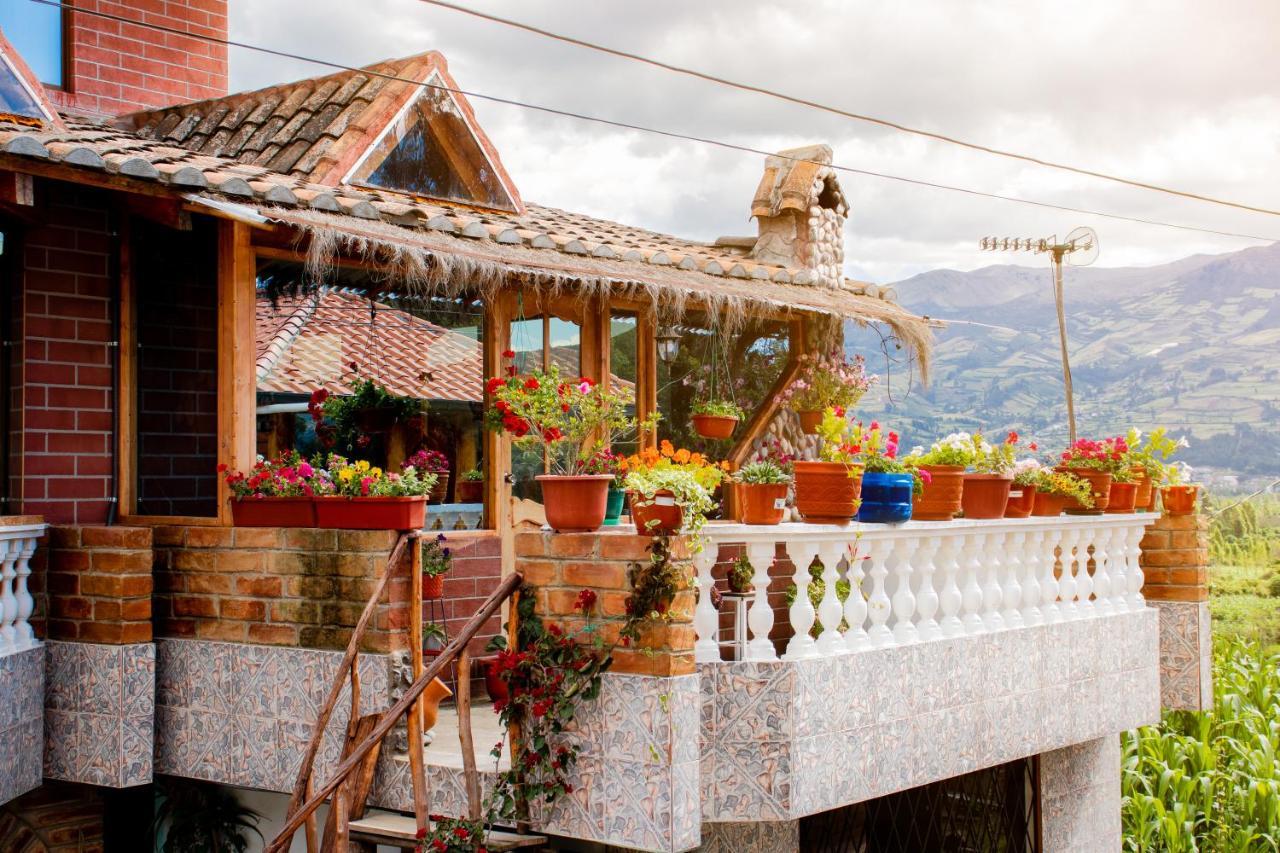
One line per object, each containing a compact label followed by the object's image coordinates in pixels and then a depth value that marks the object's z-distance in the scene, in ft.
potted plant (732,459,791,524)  20.66
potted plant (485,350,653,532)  21.38
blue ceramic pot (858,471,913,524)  21.47
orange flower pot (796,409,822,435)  36.73
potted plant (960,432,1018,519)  24.75
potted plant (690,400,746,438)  33.47
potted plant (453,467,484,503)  27.58
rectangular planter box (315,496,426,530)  20.53
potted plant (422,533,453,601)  24.52
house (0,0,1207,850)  18.97
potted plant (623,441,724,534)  17.63
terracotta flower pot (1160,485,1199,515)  32.32
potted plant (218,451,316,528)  21.52
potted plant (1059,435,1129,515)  28.60
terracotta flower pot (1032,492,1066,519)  27.53
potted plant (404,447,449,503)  24.71
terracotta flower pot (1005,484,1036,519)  25.94
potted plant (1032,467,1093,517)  27.32
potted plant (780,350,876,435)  36.14
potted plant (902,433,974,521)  23.30
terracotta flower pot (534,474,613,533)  18.28
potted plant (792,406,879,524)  20.54
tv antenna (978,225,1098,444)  77.30
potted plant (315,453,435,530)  20.56
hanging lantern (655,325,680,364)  32.50
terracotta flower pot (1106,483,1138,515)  29.35
